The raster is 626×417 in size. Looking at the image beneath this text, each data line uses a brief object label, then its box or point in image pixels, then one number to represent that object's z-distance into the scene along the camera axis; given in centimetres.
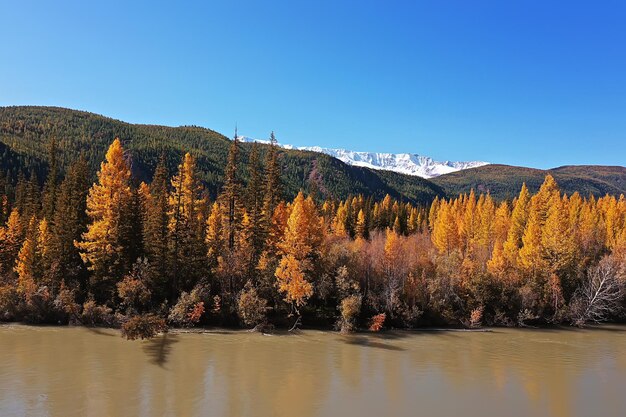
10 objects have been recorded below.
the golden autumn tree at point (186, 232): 4297
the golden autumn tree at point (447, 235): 7088
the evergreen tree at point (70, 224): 4128
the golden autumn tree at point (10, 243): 4741
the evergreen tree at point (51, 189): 4969
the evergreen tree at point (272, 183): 5016
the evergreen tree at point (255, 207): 4666
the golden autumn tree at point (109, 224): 4050
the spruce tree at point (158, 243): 4203
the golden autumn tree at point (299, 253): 4025
